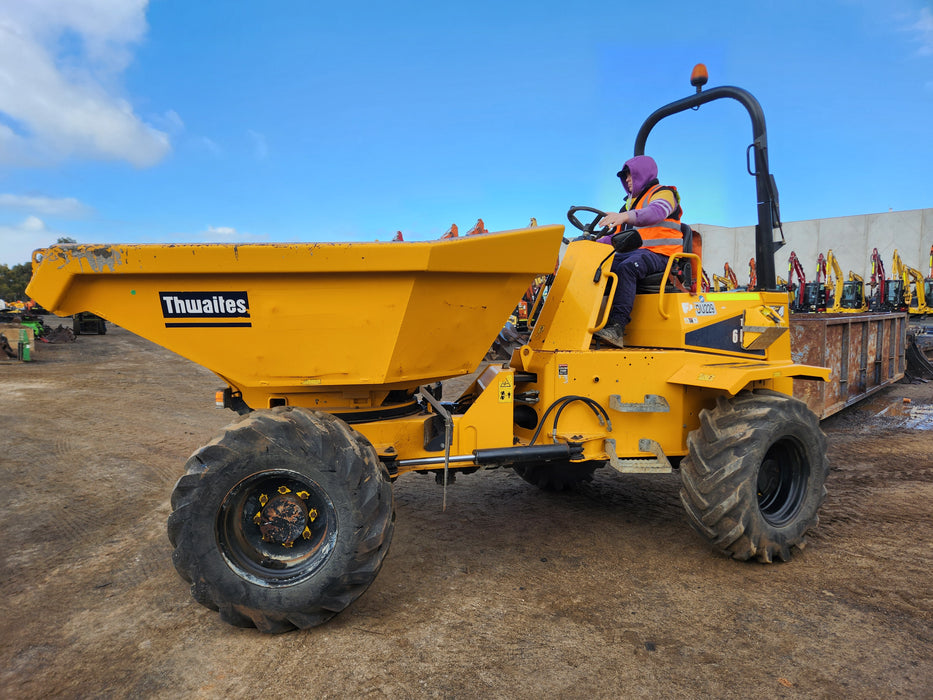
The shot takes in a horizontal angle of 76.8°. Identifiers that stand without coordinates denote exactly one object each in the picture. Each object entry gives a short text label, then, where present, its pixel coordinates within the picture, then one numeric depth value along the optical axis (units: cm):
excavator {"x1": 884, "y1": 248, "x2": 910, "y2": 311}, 2092
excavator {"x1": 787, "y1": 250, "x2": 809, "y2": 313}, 2267
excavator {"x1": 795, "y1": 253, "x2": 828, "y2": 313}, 2253
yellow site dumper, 276
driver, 392
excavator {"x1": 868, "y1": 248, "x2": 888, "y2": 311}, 2122
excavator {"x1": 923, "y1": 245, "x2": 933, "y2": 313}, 2061
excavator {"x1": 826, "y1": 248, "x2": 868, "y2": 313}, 2255
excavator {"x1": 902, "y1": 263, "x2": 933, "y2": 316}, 2095
